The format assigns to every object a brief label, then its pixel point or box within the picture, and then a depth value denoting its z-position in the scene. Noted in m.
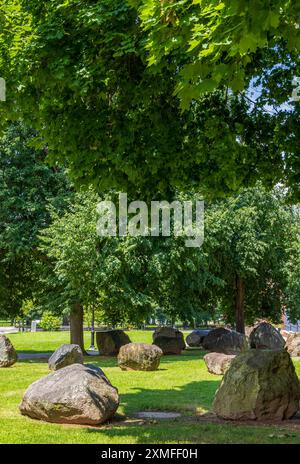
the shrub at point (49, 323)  58.42
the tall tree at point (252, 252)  32.75
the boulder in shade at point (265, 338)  28.11
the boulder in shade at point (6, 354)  22.50
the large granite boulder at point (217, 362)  18.80
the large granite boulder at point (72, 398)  10.53
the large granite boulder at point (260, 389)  11.04
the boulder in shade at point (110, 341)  28.11
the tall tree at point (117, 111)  9.67
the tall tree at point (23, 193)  26.06
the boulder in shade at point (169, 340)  29.03
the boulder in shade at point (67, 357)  19.22
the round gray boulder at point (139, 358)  20.20
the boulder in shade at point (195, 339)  35.25
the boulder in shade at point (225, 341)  26.75
